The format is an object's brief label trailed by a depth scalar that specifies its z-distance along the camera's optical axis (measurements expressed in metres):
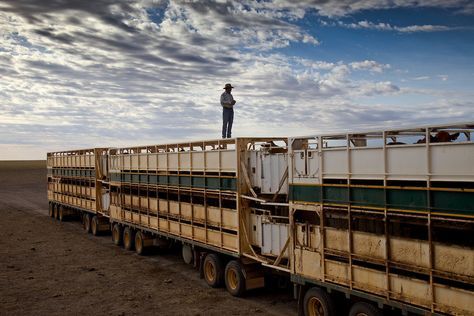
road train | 7.27
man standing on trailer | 17.00
